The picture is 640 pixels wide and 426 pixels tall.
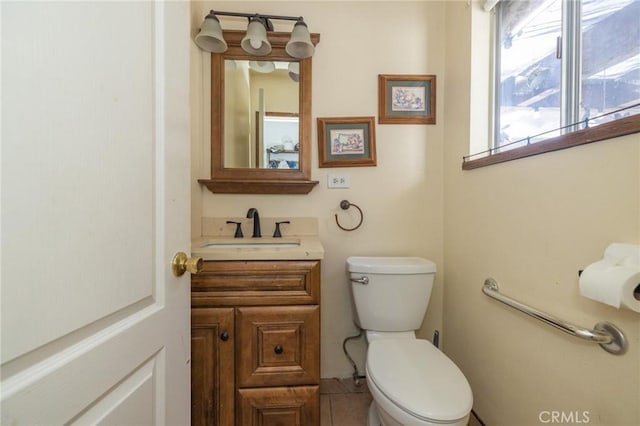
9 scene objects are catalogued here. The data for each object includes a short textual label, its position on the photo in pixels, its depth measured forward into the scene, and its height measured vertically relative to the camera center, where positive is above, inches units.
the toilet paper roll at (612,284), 22.1 -6.8
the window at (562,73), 28.4 +19.2
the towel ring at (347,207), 57.1 +0.1
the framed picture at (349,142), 57.1 +15.0
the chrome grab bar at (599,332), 25.4 -13.2
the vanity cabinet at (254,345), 38.7 -21.1
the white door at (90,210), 13.1 -0.2
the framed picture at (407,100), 57.5 +24.8
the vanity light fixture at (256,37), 50.2 +34.3
